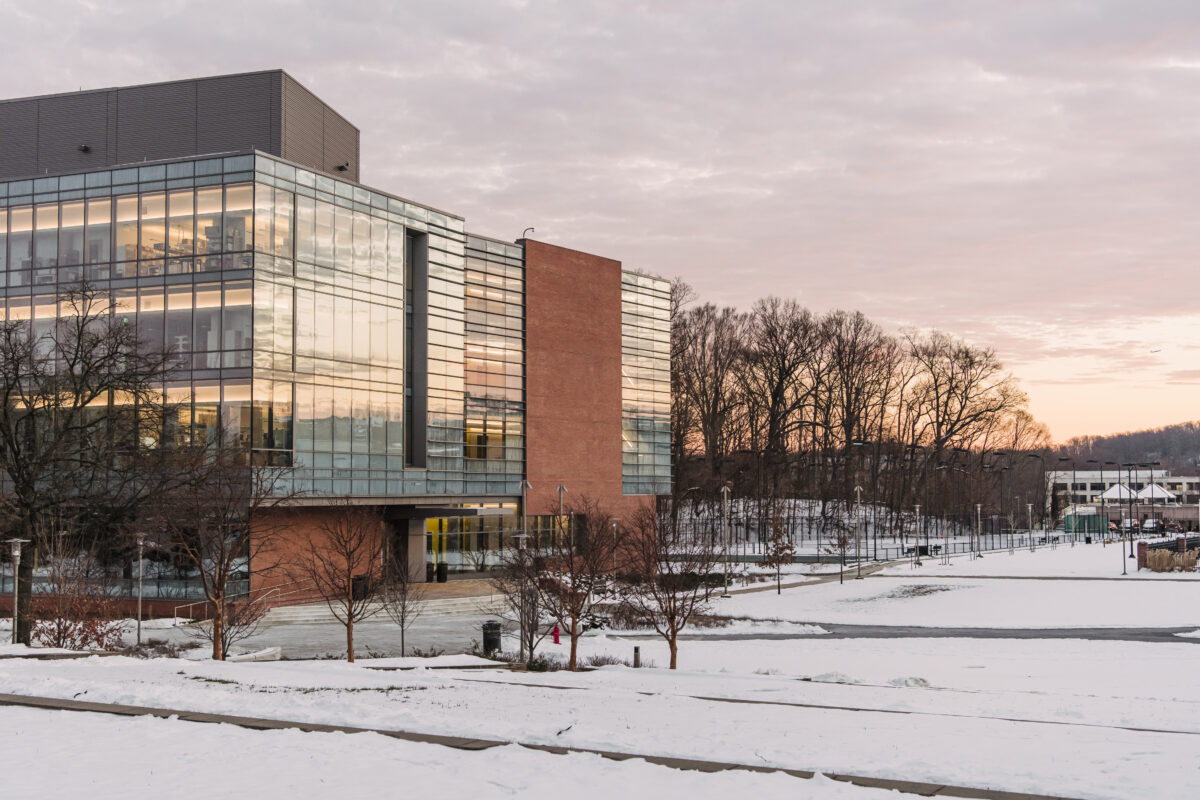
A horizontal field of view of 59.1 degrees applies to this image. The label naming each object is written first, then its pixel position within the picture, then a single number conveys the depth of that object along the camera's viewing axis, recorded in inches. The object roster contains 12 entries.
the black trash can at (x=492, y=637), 1257.4
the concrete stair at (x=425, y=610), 1640.0
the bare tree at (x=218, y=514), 1092.5
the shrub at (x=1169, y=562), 2265.0
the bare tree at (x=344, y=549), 1456.7
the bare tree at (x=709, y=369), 4128.9
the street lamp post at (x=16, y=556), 1062.4
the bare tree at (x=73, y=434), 1202.6
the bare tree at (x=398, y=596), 1374.0
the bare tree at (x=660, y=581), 1225.4
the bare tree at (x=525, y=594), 1172.5
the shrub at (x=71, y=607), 1091.3
